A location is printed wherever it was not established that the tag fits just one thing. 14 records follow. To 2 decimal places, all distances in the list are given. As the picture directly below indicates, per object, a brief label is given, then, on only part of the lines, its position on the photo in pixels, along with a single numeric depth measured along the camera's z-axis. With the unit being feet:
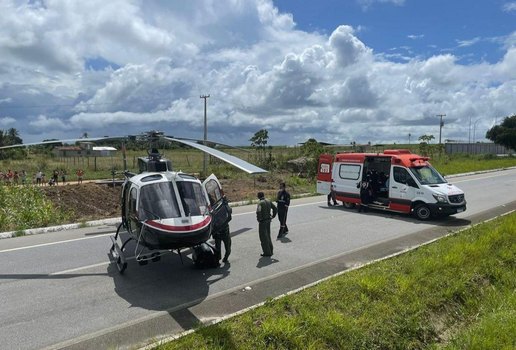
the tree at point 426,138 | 169.08
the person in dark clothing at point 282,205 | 40.47
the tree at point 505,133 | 254.88
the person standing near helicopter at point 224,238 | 30.01
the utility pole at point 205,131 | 97.86
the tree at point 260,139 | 126.21
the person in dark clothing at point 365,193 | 55.16
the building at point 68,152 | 152.66
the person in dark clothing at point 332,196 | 59.93
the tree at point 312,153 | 104.78
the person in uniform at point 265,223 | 32.50
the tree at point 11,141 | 160.97
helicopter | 24.80
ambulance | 48.44
